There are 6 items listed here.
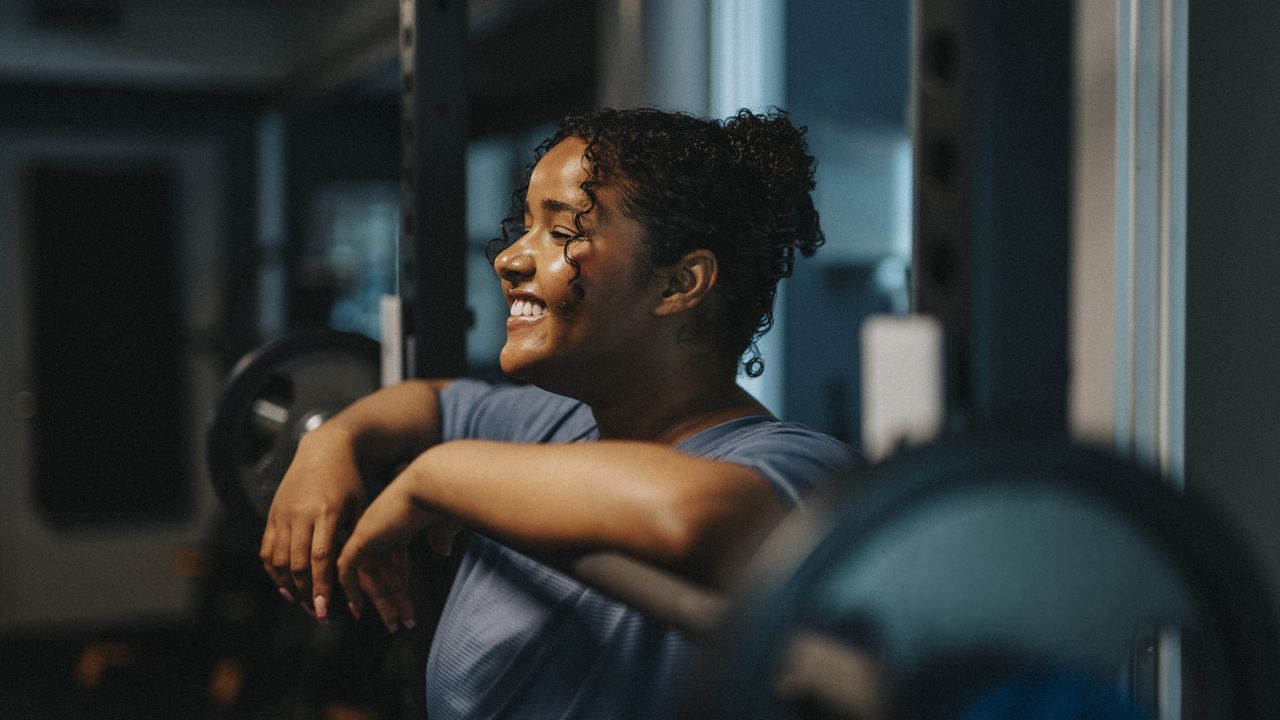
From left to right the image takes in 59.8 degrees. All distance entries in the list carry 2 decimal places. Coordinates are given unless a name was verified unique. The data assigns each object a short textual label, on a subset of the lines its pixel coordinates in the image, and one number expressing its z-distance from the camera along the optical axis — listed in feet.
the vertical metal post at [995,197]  1.85
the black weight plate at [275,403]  4.46
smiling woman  2.97
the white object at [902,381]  1.88
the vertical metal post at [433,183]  4.26
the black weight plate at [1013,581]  1.41
